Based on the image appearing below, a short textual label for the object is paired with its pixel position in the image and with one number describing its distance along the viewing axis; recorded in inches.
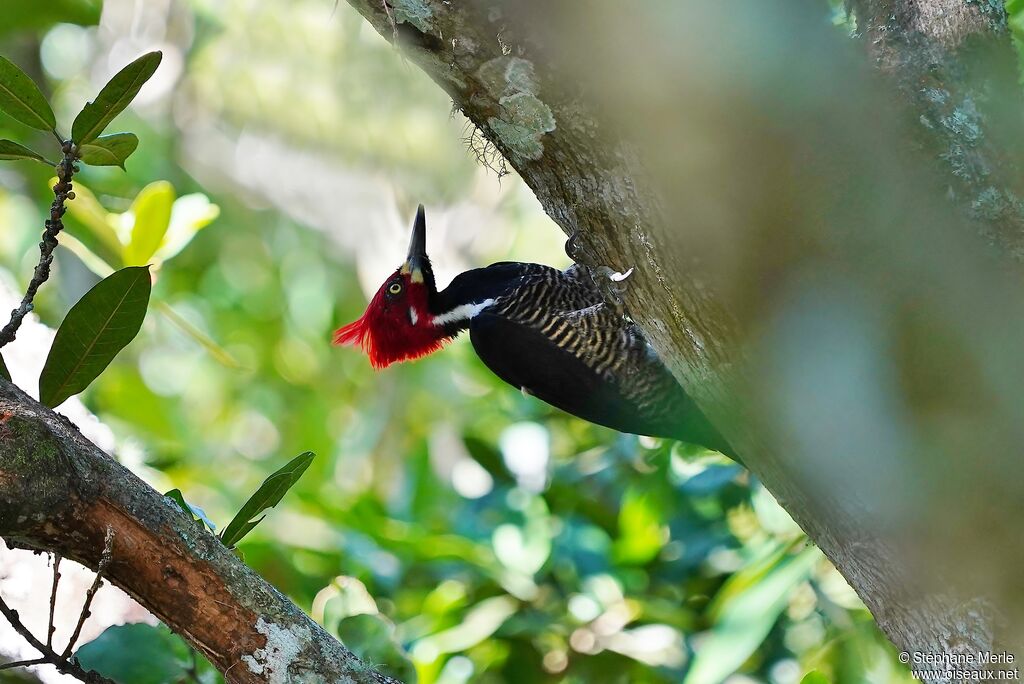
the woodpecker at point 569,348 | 368.4
